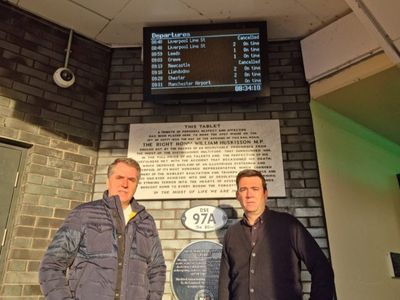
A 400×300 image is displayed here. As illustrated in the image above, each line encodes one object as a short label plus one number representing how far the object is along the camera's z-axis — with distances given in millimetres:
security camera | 2877
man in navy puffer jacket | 1630
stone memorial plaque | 2762
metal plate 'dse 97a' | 2658
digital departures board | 2863
